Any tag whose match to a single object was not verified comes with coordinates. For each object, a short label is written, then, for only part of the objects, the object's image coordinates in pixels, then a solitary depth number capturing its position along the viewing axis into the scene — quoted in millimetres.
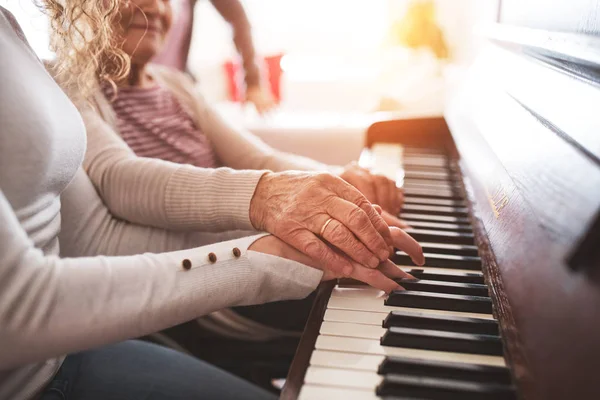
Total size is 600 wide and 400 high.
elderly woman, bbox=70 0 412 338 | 693
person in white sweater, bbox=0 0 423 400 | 533
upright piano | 433
